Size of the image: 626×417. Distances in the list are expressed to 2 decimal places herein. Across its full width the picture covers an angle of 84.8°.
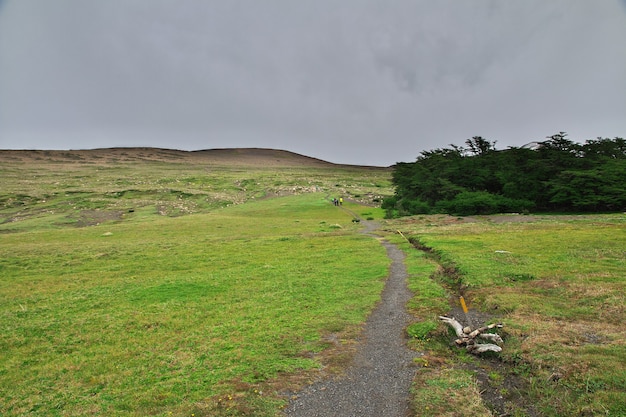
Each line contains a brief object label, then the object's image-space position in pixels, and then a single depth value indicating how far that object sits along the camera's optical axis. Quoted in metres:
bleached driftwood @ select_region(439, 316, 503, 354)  14.03
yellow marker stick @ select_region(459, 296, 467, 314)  19.05
